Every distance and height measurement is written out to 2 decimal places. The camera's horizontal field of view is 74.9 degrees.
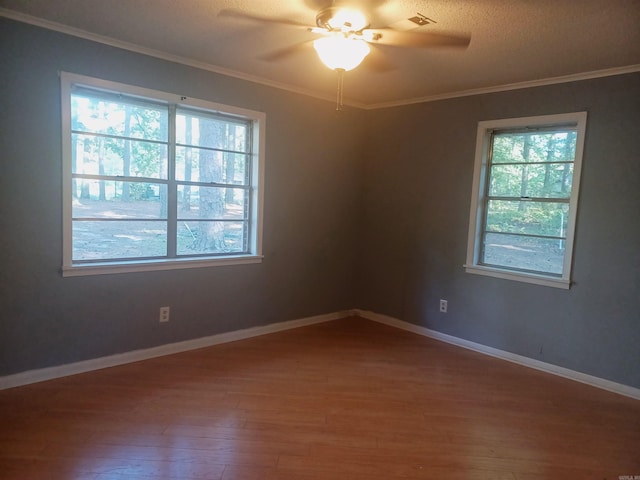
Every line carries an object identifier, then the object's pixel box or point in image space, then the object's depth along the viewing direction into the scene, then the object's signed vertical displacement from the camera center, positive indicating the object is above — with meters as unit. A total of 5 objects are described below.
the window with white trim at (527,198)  3.36 +0.15
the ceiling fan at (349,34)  2.26 +1.02
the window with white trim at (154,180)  2.98 +0.13
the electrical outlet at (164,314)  3.41 -0.96
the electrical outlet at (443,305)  4.10 -0.93
